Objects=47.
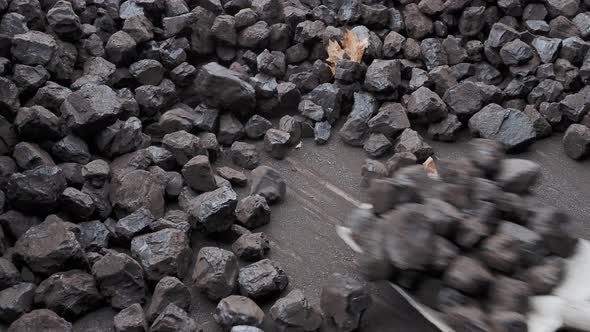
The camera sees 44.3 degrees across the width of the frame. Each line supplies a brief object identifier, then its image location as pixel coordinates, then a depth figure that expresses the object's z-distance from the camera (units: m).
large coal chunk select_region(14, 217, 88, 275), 1.57
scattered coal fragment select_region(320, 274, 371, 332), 1.50
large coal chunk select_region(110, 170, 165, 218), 1.76
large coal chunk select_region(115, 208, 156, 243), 1.68
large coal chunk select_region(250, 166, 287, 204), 1.87
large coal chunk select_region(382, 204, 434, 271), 1.43
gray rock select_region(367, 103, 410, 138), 2.06
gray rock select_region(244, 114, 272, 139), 2.10
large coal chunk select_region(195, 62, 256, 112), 2.06
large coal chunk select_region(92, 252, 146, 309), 1.55
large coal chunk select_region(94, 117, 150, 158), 1.93
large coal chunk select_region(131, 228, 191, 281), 1.60
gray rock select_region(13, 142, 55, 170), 1.79
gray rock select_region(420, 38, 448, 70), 2.26
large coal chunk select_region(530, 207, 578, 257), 1.49
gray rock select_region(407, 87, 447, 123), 2.07
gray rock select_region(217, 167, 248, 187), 1.92
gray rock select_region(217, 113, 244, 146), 2.07
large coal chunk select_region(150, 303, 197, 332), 1.47
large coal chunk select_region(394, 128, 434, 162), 1.98
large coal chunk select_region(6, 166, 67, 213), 1.68
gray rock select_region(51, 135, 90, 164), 1.87
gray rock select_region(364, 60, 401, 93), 2.13
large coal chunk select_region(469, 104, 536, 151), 2.03
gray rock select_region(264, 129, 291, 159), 2.03
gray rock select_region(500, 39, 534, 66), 2.21
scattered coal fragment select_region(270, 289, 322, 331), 1.50
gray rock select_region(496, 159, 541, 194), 1.58
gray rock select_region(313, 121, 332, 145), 2.10
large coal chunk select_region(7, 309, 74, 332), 1.44
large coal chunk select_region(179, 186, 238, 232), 1.71
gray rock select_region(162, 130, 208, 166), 1.93
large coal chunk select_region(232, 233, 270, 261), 1.68
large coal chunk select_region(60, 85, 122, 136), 1.88
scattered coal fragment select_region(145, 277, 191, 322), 1.53
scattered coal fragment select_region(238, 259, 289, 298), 1.58
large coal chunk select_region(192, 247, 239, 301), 1.58
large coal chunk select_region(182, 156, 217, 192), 1.85
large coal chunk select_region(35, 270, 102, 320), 1.53
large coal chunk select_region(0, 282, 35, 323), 1.49
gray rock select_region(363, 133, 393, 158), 2.04
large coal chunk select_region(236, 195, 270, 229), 1.78
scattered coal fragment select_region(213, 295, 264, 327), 1.50
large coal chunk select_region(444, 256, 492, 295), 1.39
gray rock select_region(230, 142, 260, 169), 2.00
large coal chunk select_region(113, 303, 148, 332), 1.47
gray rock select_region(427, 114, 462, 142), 2.08
